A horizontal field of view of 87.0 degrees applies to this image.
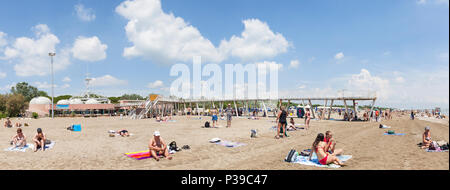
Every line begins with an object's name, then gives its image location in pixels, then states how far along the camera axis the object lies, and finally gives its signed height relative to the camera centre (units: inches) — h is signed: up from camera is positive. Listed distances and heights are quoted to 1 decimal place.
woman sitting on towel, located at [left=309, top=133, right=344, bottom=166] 237.7 -54.4
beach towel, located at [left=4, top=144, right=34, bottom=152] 340.8 -71.0
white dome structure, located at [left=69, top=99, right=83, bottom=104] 1975.9 -5.0
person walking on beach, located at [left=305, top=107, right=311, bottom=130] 650.7 -50.3
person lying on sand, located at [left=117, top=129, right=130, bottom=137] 506.6 -69.7
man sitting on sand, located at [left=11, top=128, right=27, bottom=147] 358.6 -60.6
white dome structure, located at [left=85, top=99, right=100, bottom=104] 2004.2 -4.8
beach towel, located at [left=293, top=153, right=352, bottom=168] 237.9 -65.6
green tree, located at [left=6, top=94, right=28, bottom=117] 1841.8 -36.2
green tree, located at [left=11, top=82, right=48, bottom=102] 3161.9 +138.9
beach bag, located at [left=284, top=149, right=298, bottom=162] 258.6 -61.5
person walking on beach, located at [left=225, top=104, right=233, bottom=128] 695.0 -43.5
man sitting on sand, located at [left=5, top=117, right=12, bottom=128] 776.9 -78.1
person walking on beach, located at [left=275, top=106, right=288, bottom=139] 466.9 -35.4
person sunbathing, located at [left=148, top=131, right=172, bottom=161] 282.4 -56.7
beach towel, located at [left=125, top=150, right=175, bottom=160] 289.5 -69.0
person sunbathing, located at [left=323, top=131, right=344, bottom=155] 267.3 -49.2
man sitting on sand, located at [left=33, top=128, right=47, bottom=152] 343.3 -57.9
